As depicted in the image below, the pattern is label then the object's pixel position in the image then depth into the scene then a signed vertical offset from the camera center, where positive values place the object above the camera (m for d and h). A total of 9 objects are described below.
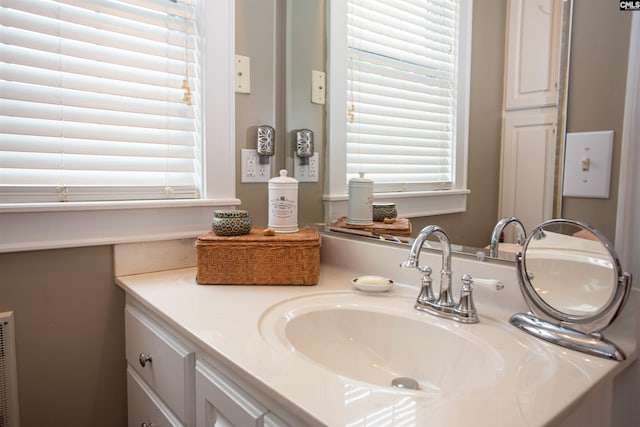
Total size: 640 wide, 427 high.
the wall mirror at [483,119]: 0.80 +0.14
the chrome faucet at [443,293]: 0.82 -0.23
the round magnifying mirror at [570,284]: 0.68 -0.18
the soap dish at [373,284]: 1.02 -0.26
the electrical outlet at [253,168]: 1.44 +0.03
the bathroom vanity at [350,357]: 0.54 -0.29
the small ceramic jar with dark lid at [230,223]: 1.18 -0.13
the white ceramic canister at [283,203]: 1.25 -0.08
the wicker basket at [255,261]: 1.13 -0.23
